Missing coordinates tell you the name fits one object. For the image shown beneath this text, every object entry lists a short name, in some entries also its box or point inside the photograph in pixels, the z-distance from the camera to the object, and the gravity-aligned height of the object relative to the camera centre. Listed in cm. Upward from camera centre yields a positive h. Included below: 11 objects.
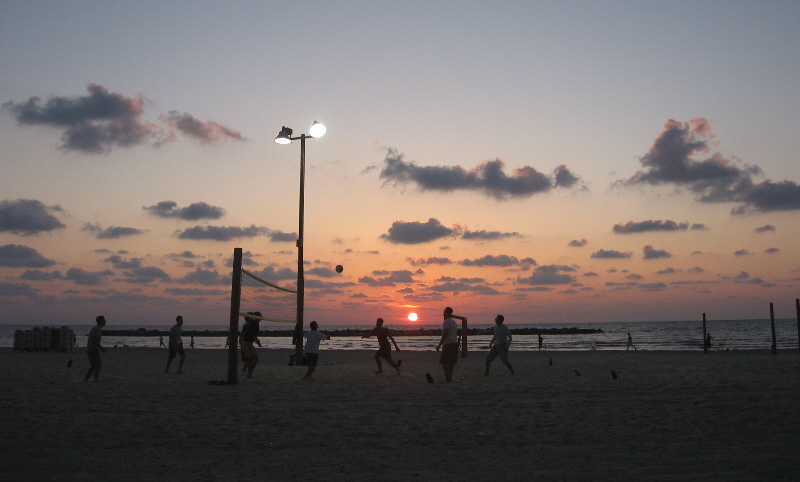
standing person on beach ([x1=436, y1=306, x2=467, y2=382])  1376 -53
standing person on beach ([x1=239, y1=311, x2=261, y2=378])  1462 -49
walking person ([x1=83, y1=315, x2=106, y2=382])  1348 -64
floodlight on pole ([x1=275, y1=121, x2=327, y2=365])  1689 +328
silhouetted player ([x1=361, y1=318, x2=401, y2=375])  1570 -51
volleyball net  1384 +54
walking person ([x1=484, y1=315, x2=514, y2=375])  1492 -52
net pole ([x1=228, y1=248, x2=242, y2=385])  1296 +3
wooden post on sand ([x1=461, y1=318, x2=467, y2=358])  2444 -67
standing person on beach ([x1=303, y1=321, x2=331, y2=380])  1440 -63
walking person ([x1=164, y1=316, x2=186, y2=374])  1580 -53
